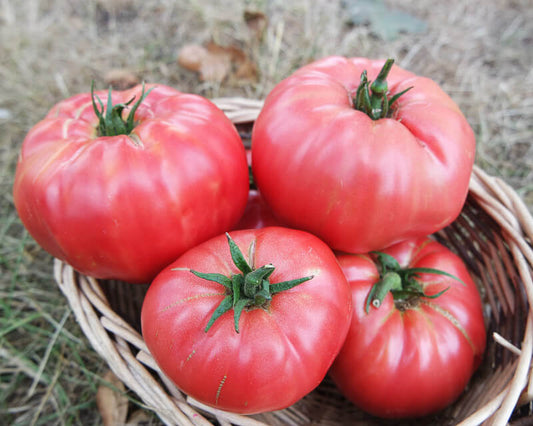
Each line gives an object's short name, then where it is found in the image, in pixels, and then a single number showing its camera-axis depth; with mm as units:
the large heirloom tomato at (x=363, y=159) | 267
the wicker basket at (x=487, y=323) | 266
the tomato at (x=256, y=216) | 331
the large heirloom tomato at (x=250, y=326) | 238
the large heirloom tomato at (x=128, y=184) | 265
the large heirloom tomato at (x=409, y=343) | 286
